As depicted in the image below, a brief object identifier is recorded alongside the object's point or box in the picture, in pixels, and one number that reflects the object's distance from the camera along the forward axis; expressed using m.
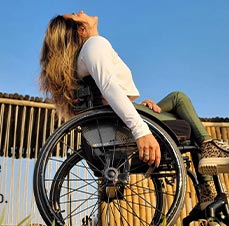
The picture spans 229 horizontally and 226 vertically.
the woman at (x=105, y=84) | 1.67
